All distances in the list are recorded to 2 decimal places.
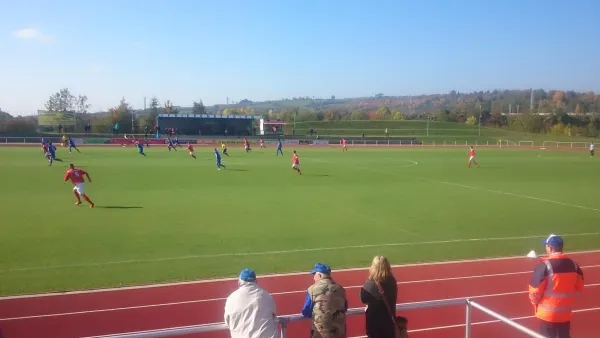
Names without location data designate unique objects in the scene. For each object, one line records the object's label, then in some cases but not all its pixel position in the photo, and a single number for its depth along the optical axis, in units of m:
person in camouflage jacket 5.06
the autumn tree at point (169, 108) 140.30
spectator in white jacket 4.77
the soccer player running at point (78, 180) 18.77
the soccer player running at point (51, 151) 35.97
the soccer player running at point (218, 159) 33.56
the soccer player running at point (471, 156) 38.53
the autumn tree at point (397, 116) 141.39
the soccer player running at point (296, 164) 31.47
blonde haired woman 4.96
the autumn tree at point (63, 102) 121.69
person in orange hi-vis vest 5.66
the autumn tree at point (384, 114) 153.59
